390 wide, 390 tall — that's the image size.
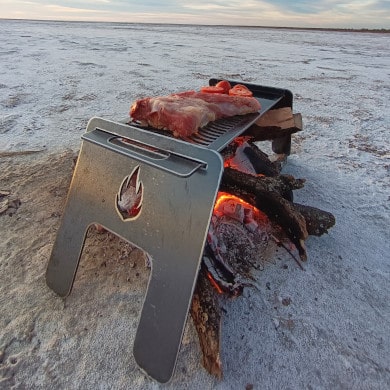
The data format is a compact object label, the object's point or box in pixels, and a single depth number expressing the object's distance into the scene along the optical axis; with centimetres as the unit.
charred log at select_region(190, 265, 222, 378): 45
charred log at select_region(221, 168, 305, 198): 63
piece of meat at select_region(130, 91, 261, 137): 59
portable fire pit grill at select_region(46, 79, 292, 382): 43
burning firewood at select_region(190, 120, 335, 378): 56
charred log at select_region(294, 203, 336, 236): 67
